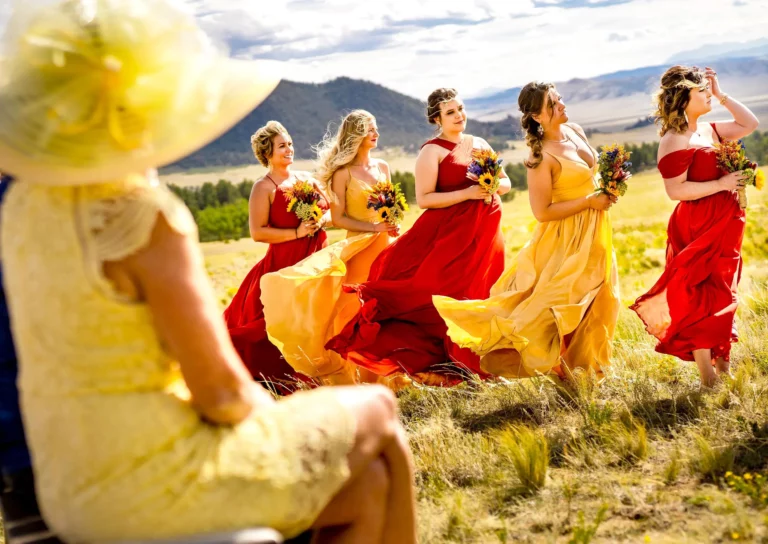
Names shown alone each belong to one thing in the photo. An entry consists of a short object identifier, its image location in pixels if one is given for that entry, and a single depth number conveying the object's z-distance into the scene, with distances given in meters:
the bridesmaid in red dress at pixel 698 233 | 6.62
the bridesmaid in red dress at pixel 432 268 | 7.72
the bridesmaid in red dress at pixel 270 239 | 8.35
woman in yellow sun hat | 2.60
